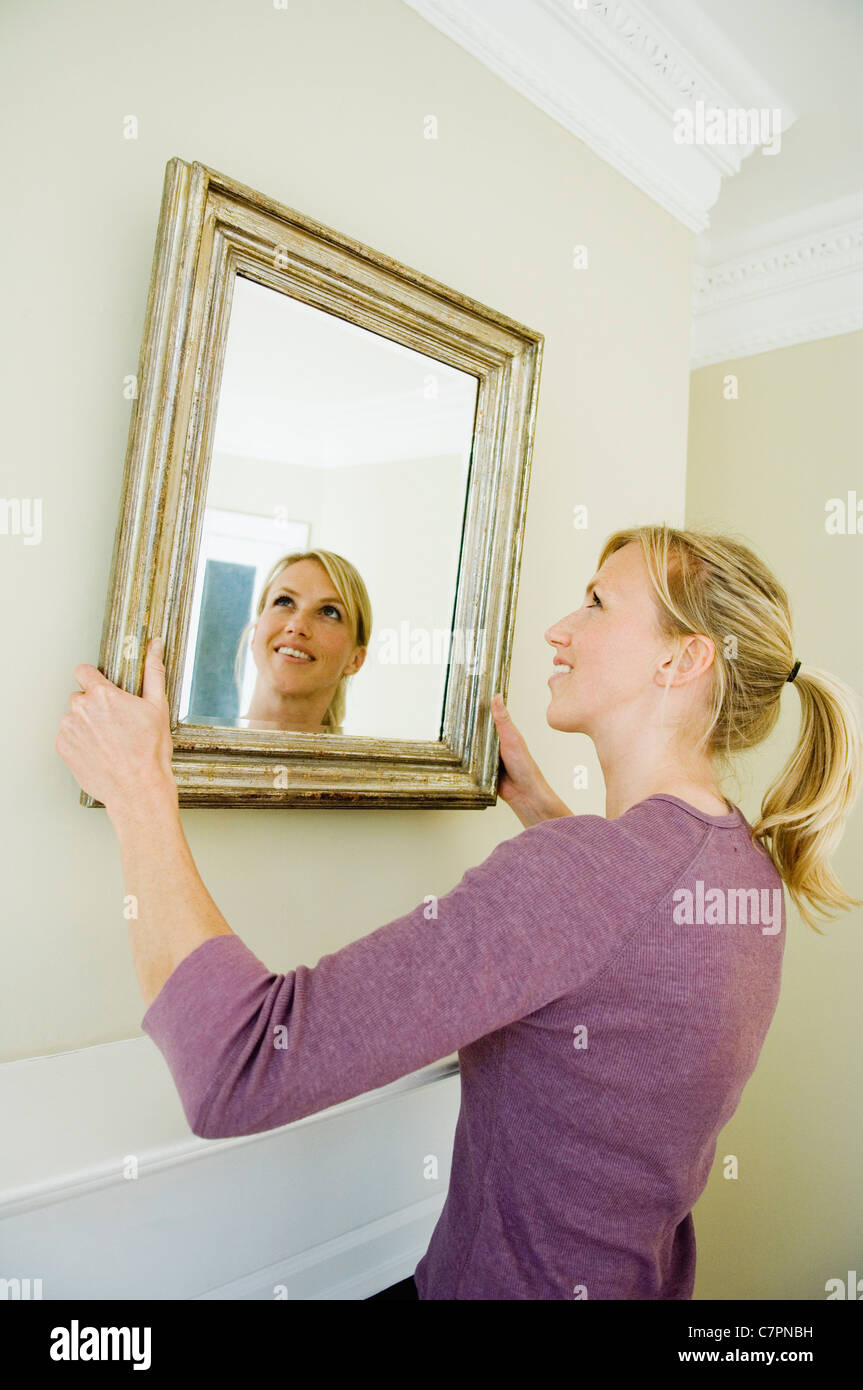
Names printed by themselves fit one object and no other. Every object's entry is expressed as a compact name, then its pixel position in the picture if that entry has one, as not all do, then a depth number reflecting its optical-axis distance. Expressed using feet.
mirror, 3.65
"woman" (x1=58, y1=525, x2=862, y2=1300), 2.63
